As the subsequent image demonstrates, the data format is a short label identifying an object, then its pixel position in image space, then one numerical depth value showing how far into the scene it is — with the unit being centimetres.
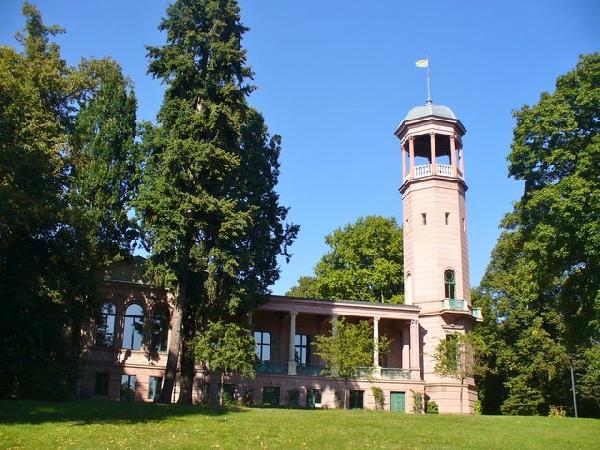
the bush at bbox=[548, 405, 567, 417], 3924
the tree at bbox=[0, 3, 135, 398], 2383
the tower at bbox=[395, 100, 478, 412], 3862
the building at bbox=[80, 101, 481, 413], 3512
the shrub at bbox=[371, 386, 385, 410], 3638
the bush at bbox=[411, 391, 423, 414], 3619
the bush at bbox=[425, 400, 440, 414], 3622
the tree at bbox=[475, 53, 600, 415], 2492
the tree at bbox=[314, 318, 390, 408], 3266
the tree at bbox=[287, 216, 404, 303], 5159
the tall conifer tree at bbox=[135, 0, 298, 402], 2798
